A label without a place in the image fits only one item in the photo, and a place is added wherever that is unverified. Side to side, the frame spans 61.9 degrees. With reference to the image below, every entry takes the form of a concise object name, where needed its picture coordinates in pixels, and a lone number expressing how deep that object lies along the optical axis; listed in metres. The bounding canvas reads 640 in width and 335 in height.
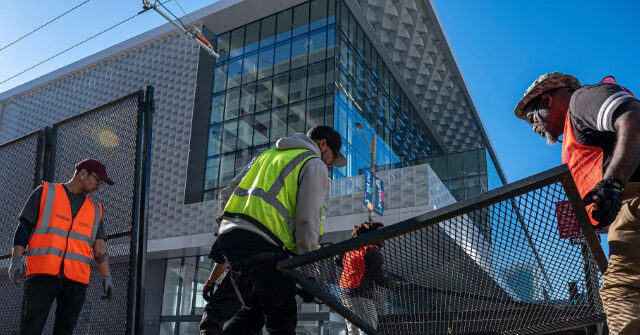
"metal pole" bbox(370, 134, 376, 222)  16.52
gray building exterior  22.73
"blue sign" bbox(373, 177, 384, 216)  16.75
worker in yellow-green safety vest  2.32
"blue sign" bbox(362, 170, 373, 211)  15.64
